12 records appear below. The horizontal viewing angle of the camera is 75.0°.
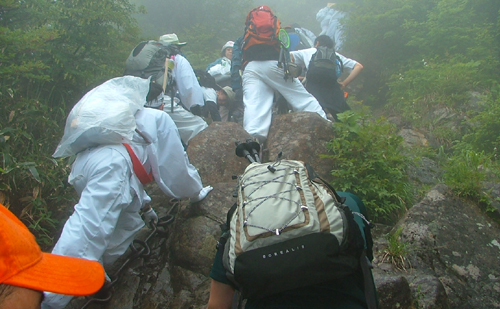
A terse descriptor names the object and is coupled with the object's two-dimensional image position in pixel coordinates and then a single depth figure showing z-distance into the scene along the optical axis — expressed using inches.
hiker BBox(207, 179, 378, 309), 55.1
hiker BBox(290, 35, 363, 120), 221.0
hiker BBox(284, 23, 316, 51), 302.2
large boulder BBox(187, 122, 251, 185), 168.2
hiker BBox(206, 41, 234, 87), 279.6
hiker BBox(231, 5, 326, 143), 197.6
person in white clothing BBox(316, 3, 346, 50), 394.6
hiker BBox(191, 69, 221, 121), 225.9
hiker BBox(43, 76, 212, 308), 89.9
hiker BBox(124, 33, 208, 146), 189.9
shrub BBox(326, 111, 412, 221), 143.3
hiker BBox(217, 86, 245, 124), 249.3
